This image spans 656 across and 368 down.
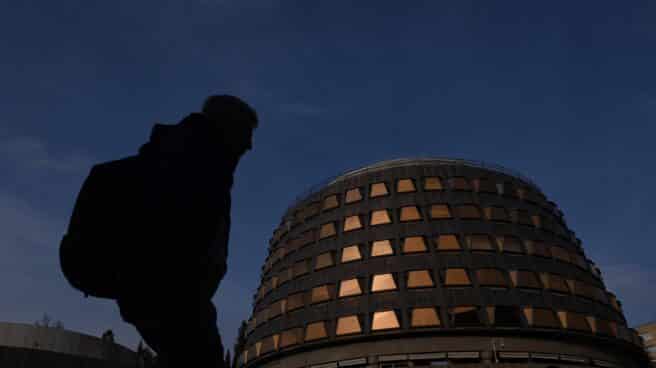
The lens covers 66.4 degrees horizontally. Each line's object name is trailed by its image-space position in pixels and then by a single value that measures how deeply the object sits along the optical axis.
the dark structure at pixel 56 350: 12.20
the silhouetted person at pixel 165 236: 2.38
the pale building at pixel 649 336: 82.44
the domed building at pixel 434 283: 44.62
